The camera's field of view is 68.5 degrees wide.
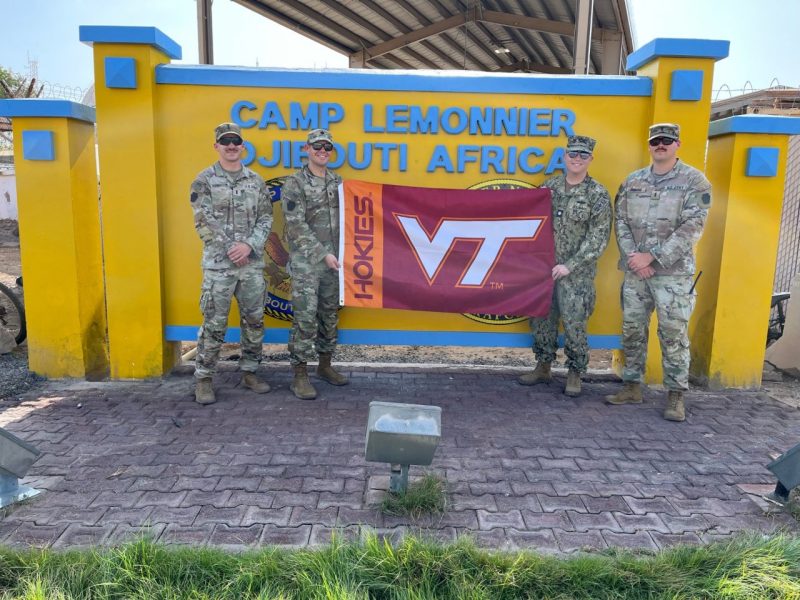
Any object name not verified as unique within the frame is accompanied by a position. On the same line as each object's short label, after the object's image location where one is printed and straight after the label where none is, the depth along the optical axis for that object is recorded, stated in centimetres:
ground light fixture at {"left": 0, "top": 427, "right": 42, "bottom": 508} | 294
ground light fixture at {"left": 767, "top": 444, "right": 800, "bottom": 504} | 303
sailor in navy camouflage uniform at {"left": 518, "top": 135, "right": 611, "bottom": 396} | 447
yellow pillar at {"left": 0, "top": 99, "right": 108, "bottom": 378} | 476
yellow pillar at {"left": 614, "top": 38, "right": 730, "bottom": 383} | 465
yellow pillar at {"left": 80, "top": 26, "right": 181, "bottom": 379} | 462
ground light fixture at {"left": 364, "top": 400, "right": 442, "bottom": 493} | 270
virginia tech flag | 472
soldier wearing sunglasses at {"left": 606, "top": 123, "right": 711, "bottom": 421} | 418
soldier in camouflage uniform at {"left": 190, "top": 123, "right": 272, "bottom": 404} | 433
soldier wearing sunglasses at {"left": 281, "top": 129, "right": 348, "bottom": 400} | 447
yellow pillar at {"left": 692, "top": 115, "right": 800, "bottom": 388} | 481
